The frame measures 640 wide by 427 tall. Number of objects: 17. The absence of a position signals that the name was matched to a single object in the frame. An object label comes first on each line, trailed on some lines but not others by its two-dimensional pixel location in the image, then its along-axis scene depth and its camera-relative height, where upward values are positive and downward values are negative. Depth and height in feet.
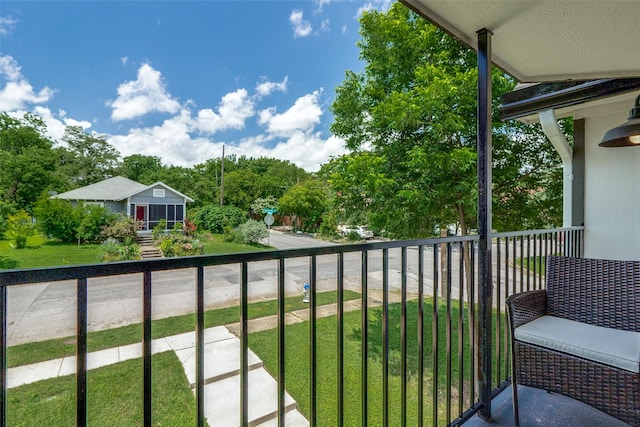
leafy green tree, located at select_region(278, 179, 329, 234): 74.84 +1.91
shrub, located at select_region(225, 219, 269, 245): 56.18 -4.10
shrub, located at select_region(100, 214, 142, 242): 47.85 -2.93
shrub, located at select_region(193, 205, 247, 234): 63.82 -1.45
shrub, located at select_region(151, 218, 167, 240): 50.42 -3.05
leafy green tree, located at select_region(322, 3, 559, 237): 17.42 +4.39
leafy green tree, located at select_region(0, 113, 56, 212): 59.62 +10.33
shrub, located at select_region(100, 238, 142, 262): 38.86 -4.99
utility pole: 81.52 +5.22
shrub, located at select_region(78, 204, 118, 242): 46.98 -1.51
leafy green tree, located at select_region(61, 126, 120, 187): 80.12 +14.31
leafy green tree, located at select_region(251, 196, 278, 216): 81.76 +1.57
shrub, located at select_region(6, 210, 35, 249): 46.99 -2.85
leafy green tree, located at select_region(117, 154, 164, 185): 88.12 +12.39
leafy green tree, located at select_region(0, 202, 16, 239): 49.19 -0.47
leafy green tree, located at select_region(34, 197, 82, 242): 48.42 -1.38
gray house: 57.06 +2.08
